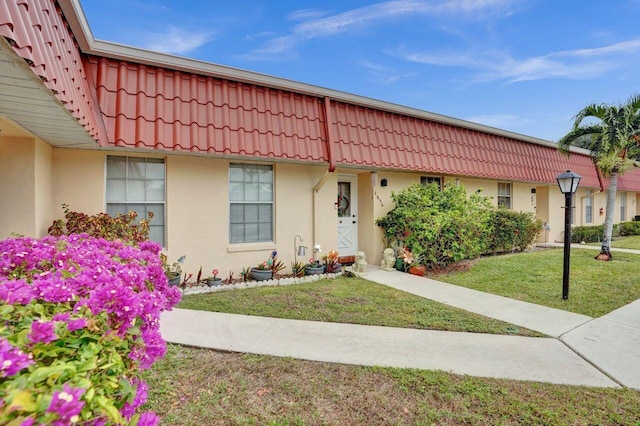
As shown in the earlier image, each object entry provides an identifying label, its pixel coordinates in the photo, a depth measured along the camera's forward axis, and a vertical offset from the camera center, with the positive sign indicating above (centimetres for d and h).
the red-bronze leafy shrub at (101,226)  512 -37
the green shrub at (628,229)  1719 -95
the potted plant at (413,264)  770 -135
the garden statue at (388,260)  819 -131
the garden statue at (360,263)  755 -130
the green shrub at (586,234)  1416 -103
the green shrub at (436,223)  803 -38
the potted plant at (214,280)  626 -145
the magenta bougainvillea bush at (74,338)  83 -47
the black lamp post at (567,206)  572 +7
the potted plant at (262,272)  682 -137
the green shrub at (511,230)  1067 -72
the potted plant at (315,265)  735 -134
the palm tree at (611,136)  910 +209
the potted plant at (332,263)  760 -130
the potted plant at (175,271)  580 -122
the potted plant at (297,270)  733 -142
